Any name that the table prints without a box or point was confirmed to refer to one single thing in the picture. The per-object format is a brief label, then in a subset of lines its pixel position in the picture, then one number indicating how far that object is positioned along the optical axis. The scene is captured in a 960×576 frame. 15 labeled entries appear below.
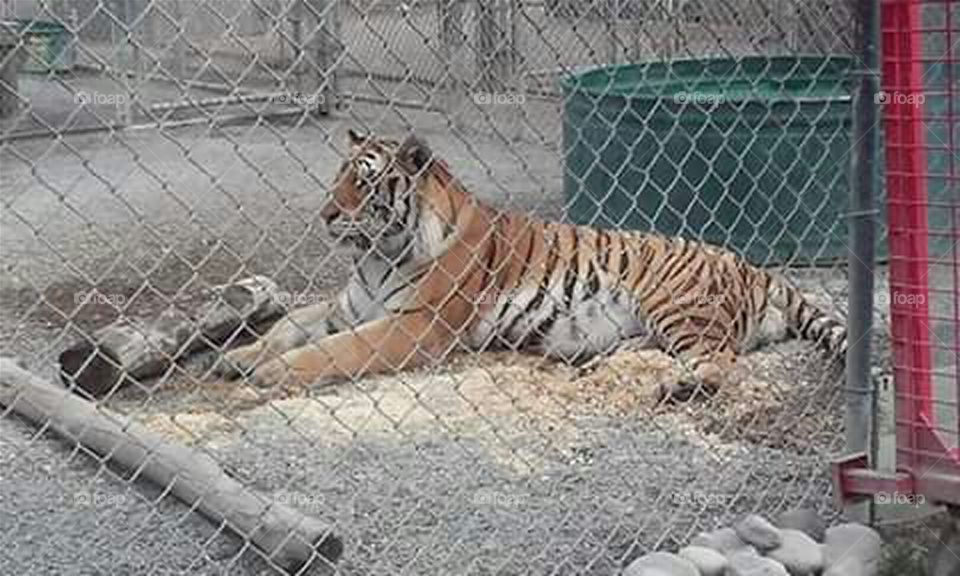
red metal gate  5.62
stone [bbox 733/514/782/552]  6.06
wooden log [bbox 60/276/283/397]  8.69
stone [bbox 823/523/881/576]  5.97
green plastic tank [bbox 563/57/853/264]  11.44
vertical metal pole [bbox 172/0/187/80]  20.92
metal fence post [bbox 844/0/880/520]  5.83
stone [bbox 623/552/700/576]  5.77
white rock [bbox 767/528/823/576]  6.00
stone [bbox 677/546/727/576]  5.89
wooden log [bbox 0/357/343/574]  5.80
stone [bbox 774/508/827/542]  6.26
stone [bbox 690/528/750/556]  6.11
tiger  9.66
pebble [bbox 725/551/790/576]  5.83
